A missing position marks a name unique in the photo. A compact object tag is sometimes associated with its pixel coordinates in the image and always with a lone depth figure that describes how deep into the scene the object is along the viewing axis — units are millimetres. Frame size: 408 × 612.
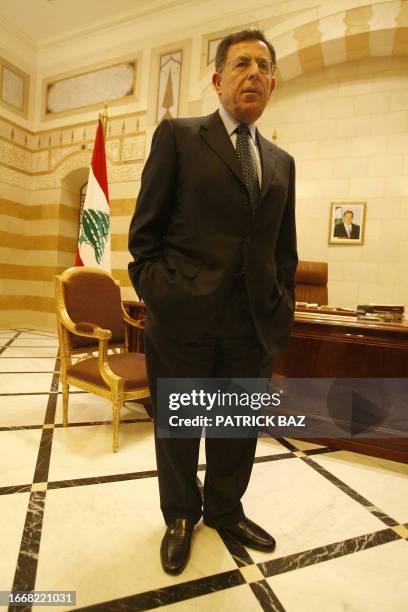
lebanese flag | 4953
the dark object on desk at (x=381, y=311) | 2786
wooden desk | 2305
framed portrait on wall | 5523
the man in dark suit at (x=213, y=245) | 1182
